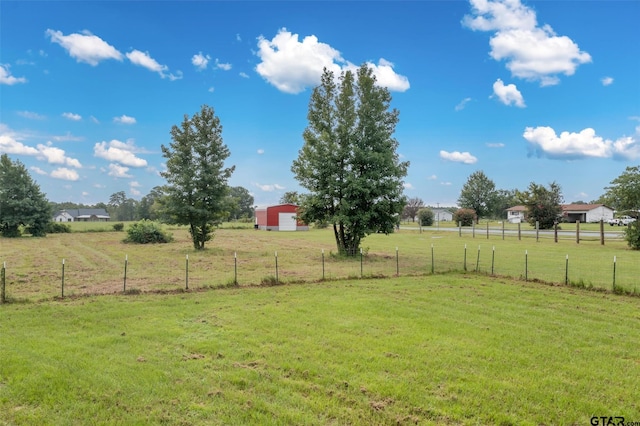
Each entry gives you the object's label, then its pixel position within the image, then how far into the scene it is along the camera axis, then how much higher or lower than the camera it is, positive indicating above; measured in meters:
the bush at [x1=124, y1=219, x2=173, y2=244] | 32.31 -1.32
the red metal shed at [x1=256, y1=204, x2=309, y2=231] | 51.34 +0.18
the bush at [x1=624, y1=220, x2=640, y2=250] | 22.30 -0.64
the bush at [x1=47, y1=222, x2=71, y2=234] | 42.88 -1.23
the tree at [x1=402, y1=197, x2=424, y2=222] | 77.06 +2.14
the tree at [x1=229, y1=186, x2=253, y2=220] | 96.12 +4.24
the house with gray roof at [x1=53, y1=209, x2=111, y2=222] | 104.04 +0.58
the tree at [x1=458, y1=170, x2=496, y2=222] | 80.62 +5.44
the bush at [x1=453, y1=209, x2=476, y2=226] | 54.38 +0.88
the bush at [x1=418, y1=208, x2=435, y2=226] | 54.40 +0.69
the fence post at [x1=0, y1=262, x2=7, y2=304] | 8.98 -1.79
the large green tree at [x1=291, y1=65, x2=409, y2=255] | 20.06 +3.06
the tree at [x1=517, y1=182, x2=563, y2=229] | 41.34 +1.81
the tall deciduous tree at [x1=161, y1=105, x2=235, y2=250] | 24.22 +2.79
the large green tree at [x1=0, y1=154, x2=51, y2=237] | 35.28 +1.40
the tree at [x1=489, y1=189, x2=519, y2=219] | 81.56 +4.19
